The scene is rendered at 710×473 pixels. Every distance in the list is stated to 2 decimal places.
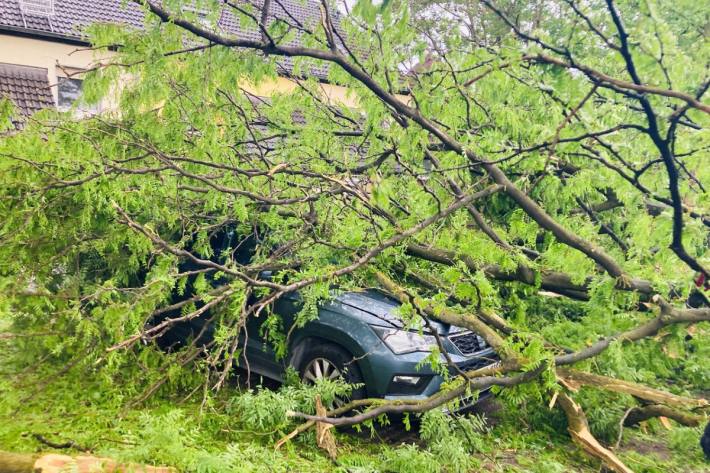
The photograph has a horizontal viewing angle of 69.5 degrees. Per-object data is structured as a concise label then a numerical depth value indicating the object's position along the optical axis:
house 13.08
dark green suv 4.04
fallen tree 2.96
